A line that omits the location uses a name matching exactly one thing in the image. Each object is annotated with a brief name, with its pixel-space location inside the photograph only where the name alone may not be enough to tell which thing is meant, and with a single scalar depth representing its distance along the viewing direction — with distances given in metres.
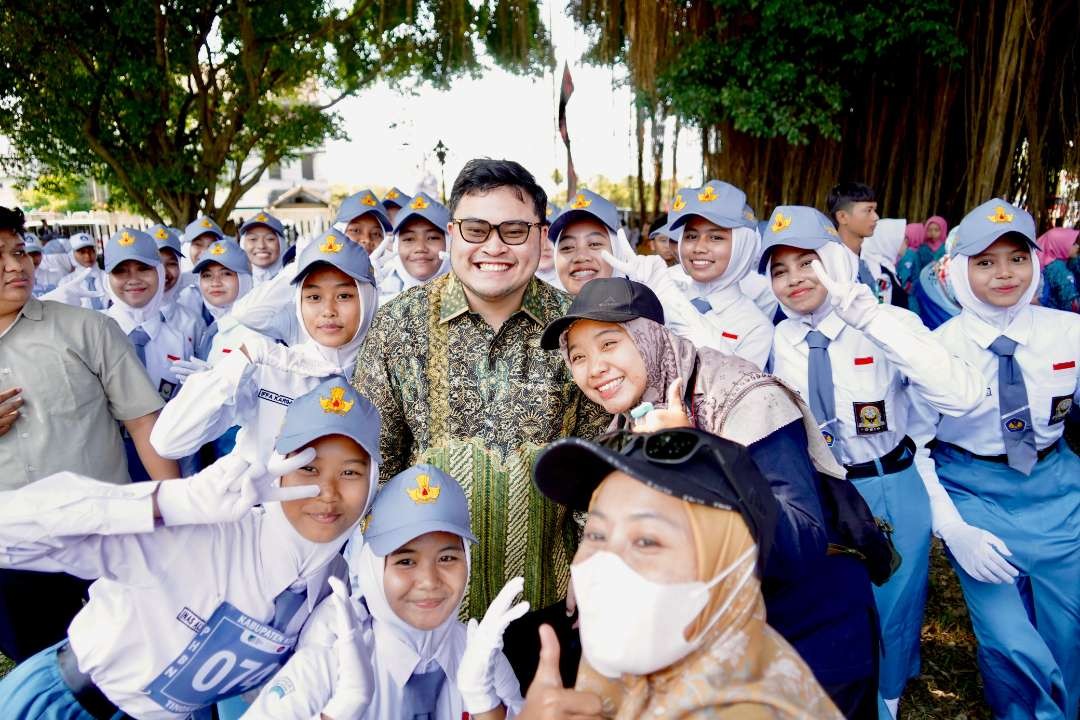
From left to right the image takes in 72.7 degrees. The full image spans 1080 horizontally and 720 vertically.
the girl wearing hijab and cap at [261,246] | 6.32
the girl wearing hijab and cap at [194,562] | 1.65
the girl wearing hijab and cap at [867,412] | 2.88
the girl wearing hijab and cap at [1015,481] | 2.83
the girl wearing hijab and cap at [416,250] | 4.70
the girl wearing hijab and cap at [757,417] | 1.69
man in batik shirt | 2.20
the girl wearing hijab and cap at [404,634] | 1.74
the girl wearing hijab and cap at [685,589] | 1.20
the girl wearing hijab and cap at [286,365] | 2.49
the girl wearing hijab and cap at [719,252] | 3.65
